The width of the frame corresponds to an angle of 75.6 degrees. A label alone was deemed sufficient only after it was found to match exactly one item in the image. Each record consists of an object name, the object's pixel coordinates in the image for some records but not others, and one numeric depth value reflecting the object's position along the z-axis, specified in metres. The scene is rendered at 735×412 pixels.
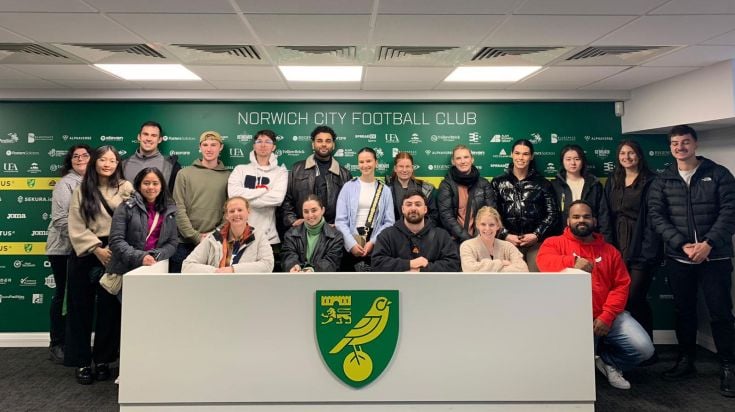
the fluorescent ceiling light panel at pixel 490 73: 3.89
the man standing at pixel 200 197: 4.11
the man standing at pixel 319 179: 4.34
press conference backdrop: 4.71
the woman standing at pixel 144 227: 3.35
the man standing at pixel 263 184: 4.15
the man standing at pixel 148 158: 4.36
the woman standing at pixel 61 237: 3.89
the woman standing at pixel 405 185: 4.28
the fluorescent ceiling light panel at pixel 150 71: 3.81
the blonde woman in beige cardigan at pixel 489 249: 3.38
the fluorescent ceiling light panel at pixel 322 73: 3.85
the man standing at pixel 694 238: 3.47
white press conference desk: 2.54
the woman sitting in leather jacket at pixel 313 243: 3.71
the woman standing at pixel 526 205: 4.19
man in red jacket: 3.38
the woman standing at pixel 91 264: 3.50
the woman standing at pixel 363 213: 3.96
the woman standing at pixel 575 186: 4.27
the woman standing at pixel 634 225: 3.94
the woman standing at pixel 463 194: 4.25
